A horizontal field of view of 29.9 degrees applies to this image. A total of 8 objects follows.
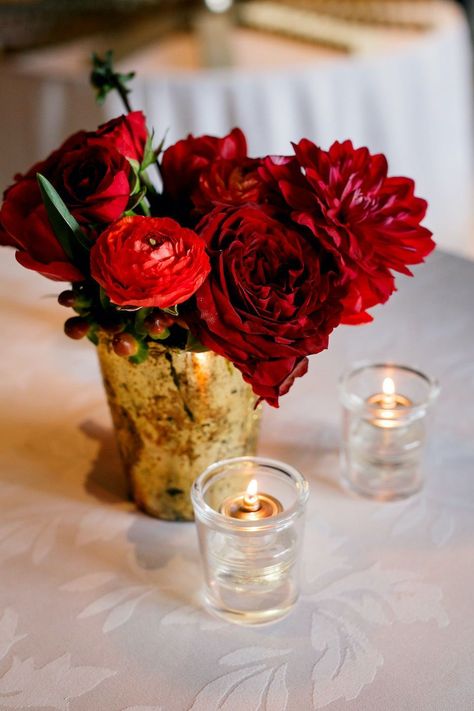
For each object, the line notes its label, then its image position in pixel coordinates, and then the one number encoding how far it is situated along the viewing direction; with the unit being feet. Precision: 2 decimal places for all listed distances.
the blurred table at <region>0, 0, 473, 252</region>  5.65
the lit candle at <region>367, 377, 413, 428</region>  2.18
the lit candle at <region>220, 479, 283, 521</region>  1.89
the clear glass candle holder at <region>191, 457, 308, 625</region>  1.79
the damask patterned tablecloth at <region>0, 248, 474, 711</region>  1.69
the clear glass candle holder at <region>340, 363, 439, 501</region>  2.20
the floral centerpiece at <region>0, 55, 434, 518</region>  1.69
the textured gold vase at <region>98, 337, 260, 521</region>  1.97
